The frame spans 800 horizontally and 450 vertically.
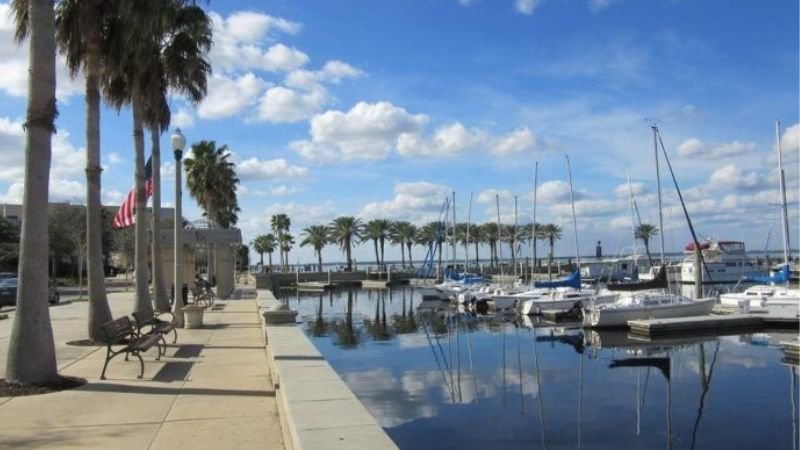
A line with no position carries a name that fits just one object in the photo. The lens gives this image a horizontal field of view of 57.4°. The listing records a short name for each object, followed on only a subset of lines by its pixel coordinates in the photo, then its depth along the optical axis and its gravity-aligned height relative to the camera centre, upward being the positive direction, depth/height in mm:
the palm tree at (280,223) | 132250 +8397
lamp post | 20516 +1465
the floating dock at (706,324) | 31250 -3026
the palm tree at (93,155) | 16148 +2739
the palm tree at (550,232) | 135375 +5320
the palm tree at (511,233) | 128900 +5131
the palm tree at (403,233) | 128125 +5680
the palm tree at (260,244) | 151875 +5413
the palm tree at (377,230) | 124312 +6152
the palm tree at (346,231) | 122875 +6092
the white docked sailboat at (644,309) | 34312 -2462
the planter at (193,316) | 21281 -1284
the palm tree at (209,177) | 51500 +6802
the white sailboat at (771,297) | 35812 -2232
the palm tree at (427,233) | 124250 +5509
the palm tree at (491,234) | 129750 +5085
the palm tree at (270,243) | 149875 +5525
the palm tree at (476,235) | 127512 +4948
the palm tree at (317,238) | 130750 +5454
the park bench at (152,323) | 14141 -1002
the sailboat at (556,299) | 42062 -2278
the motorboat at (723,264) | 88375 -1048
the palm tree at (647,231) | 122019 +4741
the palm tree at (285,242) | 134000 +5019
